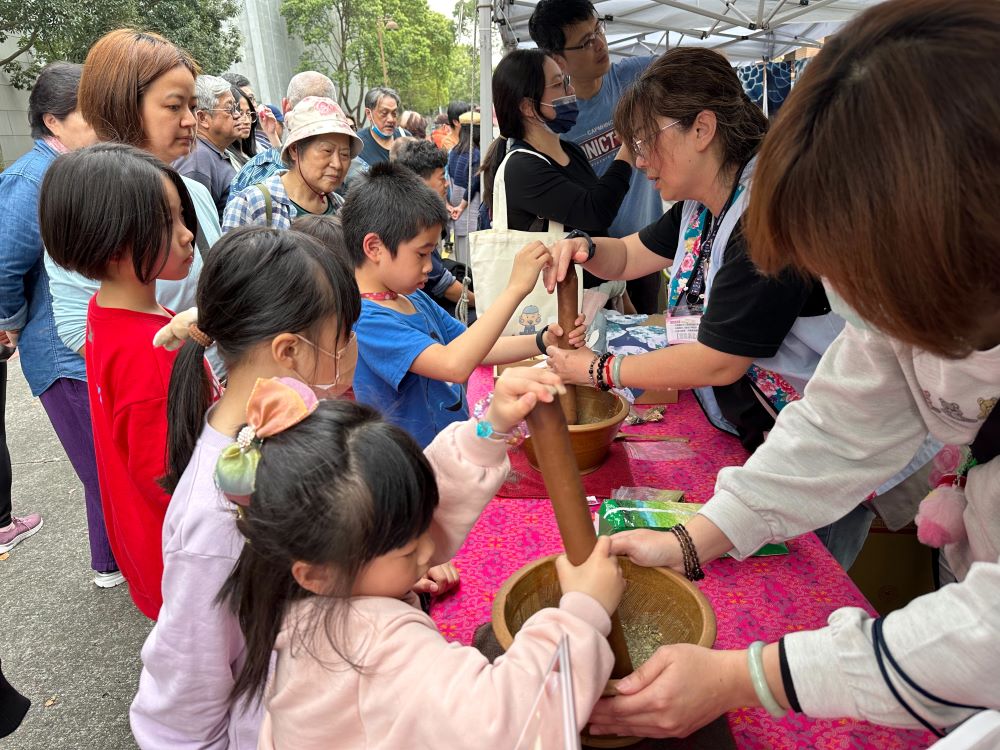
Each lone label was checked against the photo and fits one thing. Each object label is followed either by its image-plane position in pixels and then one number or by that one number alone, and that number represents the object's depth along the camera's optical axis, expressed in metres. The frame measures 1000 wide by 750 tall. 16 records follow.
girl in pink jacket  0.85
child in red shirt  1.66
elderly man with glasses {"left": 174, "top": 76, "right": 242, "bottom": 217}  3.82
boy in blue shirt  1.93
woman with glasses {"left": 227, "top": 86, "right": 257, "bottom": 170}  4.56
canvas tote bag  2.81
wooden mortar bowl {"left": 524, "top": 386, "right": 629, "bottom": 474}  1.71
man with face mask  6.36
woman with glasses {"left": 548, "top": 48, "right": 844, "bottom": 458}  1.68
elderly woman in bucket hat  3.04
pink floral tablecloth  1.03
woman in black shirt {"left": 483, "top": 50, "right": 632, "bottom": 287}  2.91
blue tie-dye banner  4.68
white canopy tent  4.13
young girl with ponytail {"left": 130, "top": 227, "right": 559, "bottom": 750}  1.15
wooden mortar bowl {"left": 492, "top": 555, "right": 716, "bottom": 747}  1.04
